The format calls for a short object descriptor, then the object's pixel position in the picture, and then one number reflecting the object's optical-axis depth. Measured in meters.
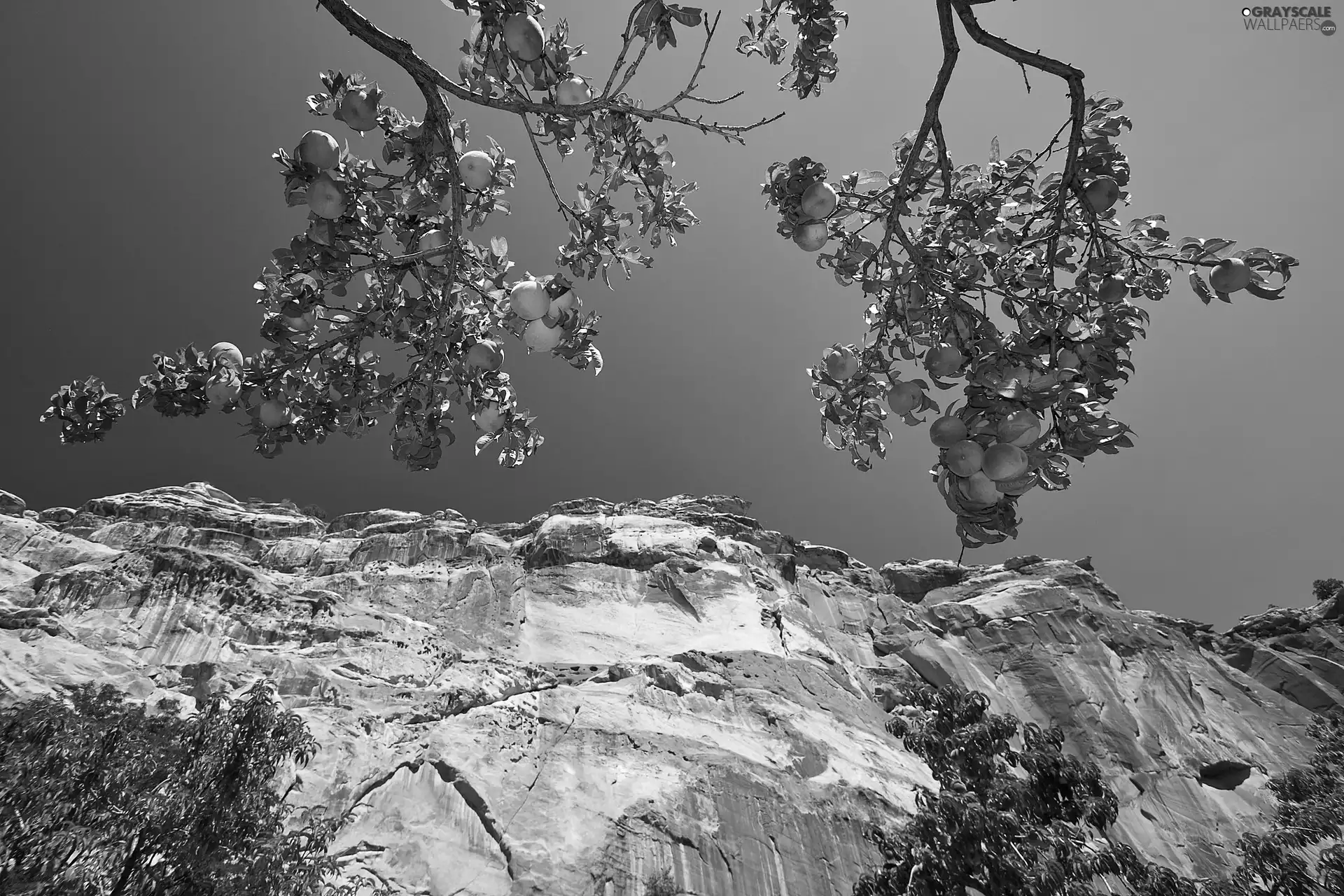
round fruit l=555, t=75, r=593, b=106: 1.94
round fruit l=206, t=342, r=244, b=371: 2.08
